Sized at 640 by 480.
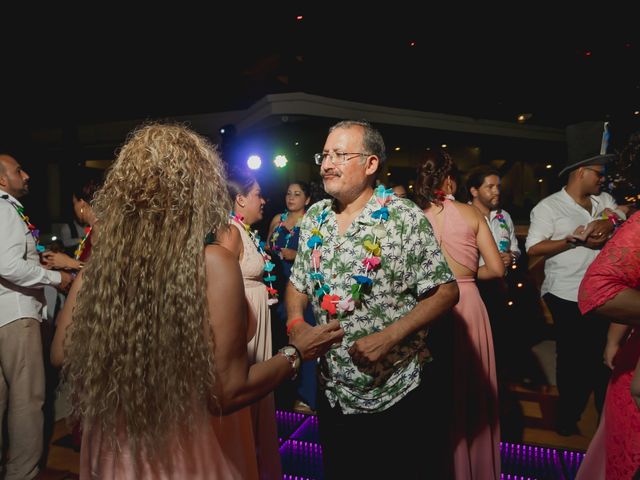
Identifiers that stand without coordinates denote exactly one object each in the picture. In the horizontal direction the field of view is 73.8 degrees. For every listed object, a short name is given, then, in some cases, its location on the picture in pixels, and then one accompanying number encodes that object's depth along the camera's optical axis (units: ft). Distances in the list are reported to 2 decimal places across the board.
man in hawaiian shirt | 5.79
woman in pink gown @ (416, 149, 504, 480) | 7.47
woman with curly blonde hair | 3.43
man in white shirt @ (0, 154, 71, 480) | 7.79
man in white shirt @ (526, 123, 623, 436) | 9.94
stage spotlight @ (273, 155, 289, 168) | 33.58
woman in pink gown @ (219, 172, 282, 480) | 7.14
